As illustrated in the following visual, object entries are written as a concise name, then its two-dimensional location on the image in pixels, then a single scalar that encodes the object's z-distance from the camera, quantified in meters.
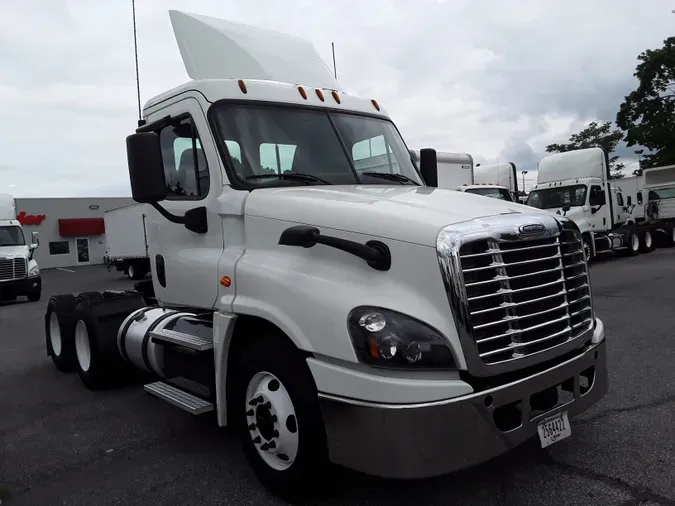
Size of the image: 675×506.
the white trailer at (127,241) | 23.88
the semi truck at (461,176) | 18.48
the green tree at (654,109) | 39.59
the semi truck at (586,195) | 18.91
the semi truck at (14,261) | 17.62
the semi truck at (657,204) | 23.85
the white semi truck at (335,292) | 3.05
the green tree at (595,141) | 60.75
